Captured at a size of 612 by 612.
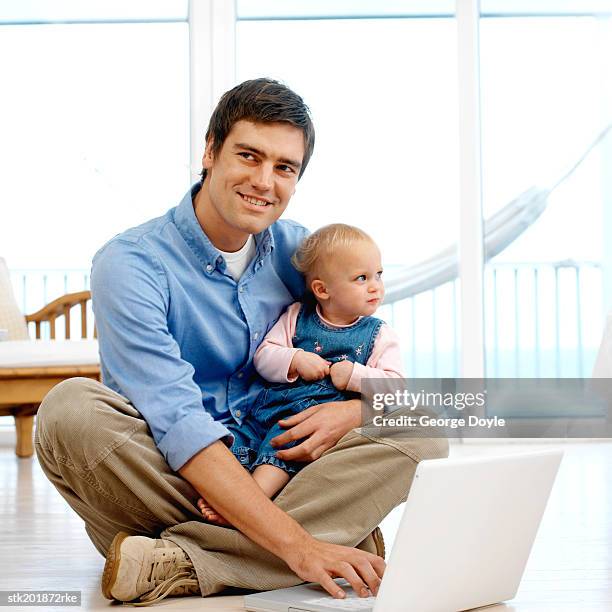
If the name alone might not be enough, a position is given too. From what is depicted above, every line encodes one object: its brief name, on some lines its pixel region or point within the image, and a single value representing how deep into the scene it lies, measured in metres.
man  1.32
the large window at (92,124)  4.38
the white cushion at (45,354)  3.14
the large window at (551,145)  3.89
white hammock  3.88
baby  1.55
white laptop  1.13
